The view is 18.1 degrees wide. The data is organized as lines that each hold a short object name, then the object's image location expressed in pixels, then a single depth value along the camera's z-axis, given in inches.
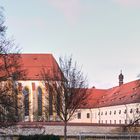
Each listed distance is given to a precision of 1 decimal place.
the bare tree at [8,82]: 1125.1
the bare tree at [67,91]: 1550.2
